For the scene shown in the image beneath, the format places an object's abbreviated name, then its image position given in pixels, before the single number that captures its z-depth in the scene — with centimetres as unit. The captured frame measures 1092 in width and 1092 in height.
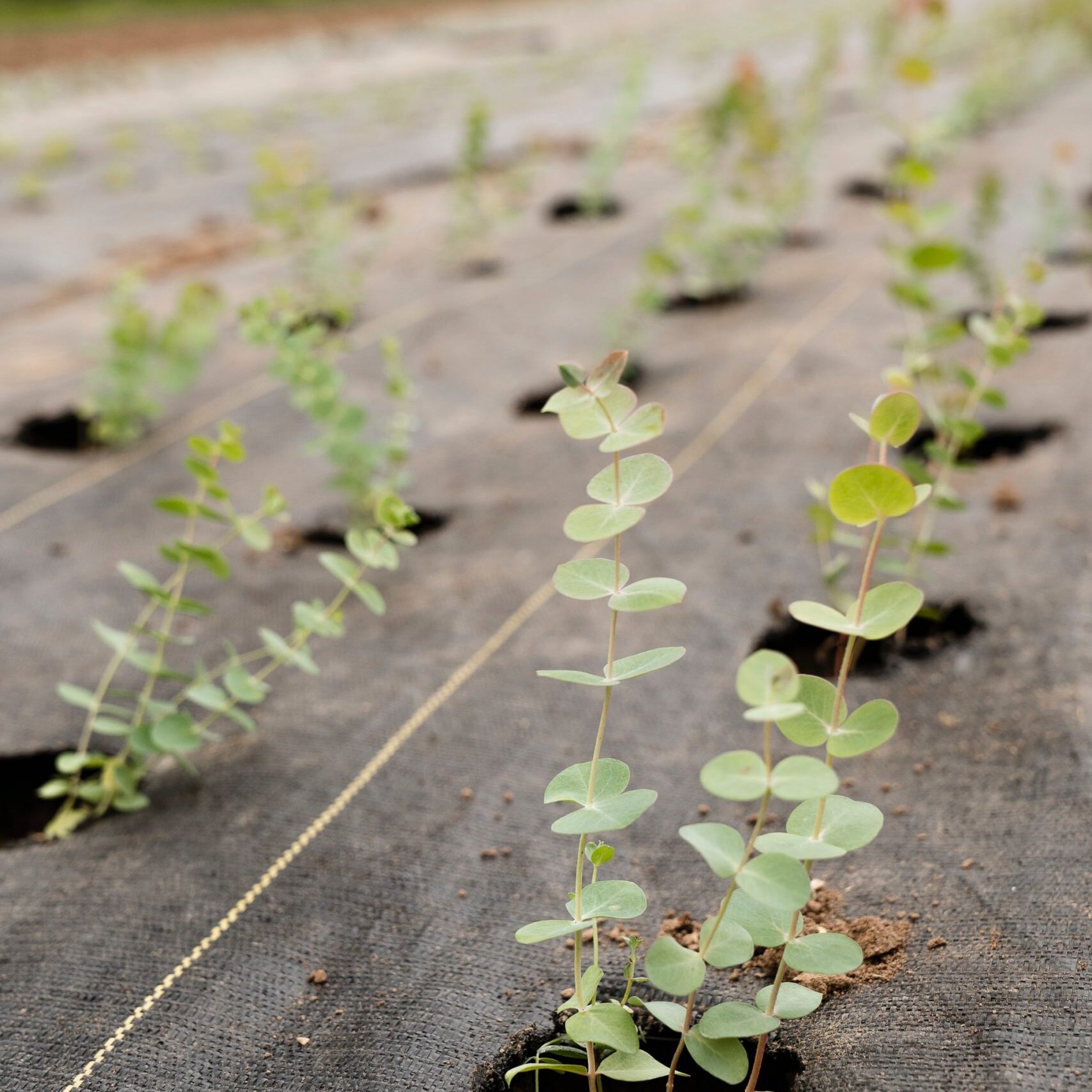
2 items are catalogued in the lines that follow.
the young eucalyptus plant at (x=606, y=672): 123
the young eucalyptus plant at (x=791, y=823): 111
